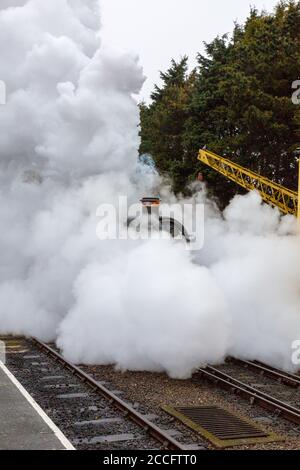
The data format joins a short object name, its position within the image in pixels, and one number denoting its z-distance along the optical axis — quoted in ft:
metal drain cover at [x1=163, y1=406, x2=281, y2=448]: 25.79
